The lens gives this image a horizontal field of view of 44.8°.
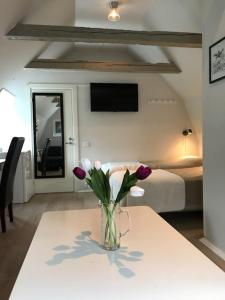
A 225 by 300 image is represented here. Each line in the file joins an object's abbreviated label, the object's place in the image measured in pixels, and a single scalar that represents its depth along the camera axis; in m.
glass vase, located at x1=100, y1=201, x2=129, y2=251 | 1.26
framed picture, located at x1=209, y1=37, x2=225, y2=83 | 2.61
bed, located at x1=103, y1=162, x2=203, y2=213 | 3.61
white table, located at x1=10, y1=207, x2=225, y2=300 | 0.93
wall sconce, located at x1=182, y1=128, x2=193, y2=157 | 6.14
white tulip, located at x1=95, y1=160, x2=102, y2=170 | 1.34
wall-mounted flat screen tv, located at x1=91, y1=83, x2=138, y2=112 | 5.71
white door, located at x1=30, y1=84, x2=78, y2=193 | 5.70
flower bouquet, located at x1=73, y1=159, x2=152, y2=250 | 1.26
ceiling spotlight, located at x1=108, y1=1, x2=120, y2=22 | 3.76
